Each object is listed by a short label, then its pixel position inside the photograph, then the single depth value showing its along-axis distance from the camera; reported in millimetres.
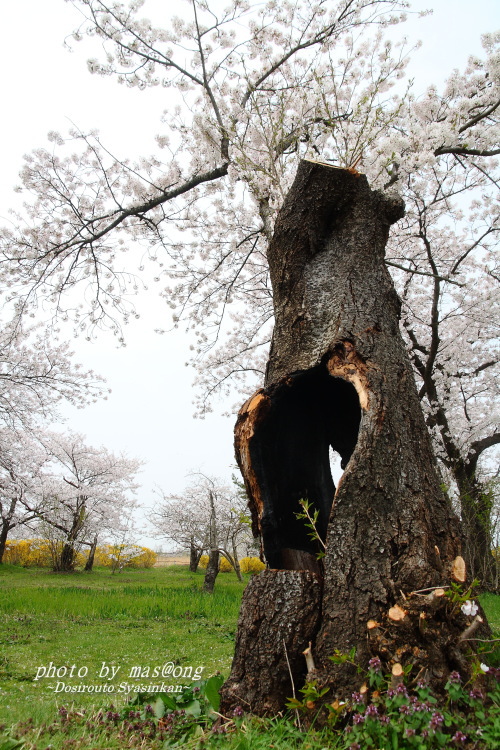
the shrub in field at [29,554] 22609
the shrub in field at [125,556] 23247
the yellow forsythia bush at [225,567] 27625
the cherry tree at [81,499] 19844
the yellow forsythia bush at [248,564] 26739
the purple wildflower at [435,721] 1409
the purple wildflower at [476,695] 1597
